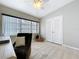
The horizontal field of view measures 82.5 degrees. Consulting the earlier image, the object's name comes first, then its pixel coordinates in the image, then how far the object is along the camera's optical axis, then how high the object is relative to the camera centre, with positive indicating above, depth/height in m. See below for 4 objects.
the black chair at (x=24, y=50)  1.37 -0.65
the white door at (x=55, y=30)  3.37 -0.06
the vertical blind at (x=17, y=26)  2.85 +0.28
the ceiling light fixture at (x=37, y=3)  1.91 +1.13
